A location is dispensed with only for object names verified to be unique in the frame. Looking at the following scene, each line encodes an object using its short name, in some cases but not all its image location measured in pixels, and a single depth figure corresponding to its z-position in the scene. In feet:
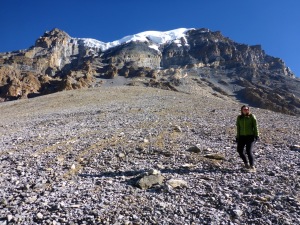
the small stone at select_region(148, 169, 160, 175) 24.14
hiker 27.42
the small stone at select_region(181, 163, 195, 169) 27.44
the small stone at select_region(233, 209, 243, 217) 18.08
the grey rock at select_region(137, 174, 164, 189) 22.43
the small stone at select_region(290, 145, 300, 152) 35.55
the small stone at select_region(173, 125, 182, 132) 46.19
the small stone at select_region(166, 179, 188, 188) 22.35
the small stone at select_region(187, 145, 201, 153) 33.00
